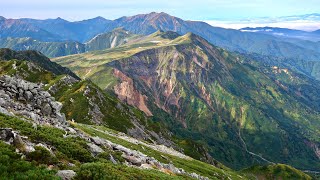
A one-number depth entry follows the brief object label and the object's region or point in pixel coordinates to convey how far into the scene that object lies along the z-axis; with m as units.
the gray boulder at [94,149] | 48.47
